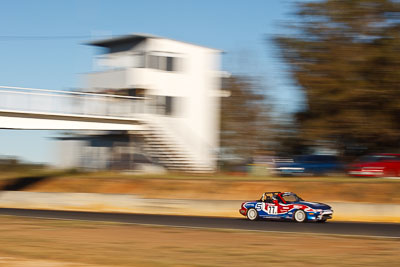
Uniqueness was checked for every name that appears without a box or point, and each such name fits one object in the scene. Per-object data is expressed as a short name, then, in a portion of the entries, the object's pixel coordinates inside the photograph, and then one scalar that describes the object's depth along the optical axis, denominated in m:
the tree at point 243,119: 73.75
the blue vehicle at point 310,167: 39.31
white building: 41.16
